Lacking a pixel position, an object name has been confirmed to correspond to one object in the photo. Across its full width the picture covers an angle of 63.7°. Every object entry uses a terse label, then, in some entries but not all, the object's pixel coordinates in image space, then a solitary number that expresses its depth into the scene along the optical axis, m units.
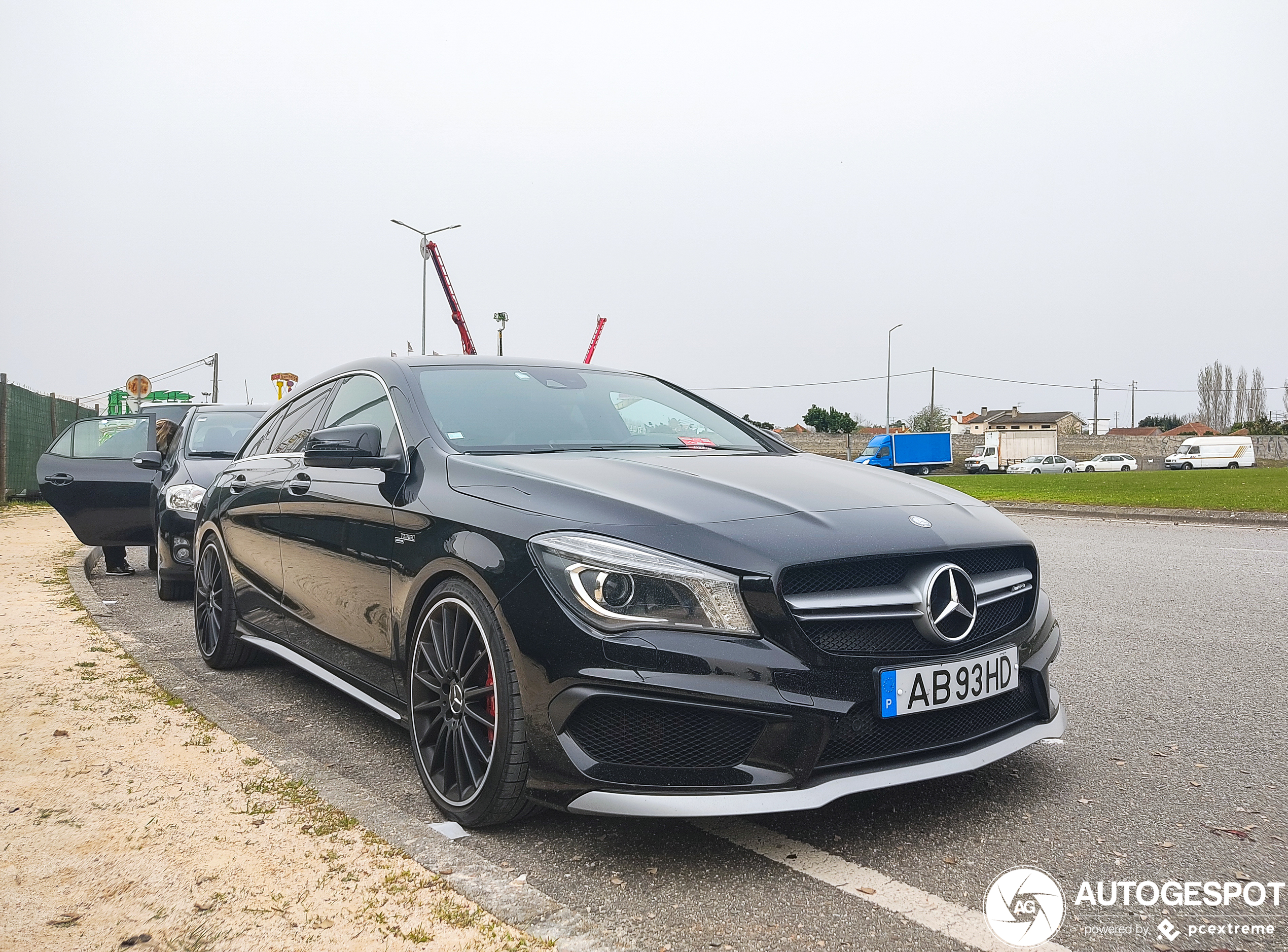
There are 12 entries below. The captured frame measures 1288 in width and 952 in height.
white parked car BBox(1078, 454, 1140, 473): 65.44
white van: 60.12
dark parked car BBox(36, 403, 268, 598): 8.91
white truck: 64.56
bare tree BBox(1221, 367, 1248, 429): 107.19
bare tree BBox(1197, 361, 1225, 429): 108.62
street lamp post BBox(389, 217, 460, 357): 31.25
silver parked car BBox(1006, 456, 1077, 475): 62.06
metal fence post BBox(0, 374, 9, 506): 17.31
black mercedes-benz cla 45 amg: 2.69
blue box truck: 54.78
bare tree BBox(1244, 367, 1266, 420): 106.19
